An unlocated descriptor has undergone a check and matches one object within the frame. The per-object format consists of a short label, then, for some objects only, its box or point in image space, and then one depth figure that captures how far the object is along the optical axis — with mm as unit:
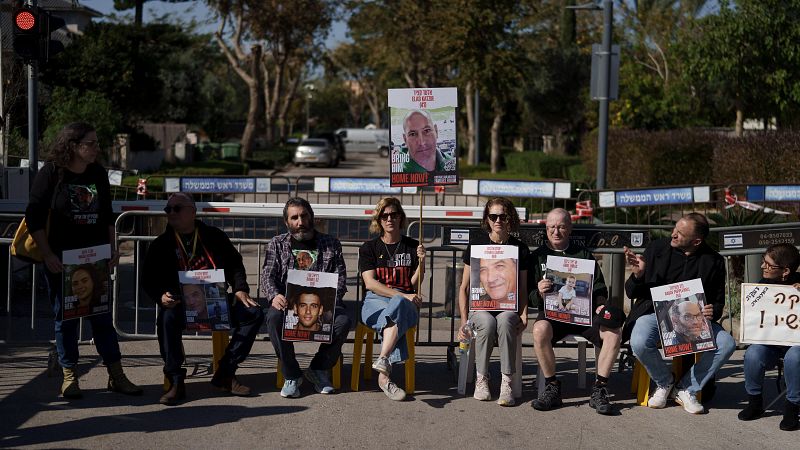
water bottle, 7238
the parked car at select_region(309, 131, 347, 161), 53600
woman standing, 6680
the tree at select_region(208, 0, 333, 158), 44062
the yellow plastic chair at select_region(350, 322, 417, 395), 7258
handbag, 6770
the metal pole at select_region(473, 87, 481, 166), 39875
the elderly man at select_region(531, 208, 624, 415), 7012
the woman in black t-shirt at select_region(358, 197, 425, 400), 7195
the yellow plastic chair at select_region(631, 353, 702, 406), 7152
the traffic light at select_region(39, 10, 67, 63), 11367
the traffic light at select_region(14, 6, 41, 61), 11125
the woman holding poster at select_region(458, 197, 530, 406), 7125
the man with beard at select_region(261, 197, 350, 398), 7203
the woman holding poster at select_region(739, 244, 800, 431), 6629
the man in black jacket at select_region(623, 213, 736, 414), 6988
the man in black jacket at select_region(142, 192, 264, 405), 7016
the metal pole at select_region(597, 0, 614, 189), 16797
